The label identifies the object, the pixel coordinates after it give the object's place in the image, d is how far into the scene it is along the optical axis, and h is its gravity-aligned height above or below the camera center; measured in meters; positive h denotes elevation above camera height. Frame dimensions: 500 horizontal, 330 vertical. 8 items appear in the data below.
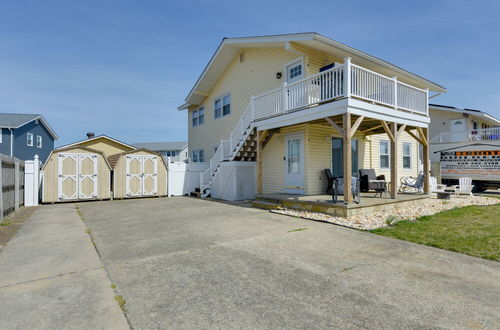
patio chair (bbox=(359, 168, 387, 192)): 8.98 -0.45
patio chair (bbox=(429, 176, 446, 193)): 12.72 -0.94
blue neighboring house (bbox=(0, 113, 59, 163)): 22.56 +3.27
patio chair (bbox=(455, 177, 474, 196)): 12.82 -0.98
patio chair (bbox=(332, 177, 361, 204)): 7.70 -0.61
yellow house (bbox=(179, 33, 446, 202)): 8.21 +2.03
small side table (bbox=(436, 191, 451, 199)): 11.01 -1.17
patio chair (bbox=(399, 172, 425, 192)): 10.16 -0.67
